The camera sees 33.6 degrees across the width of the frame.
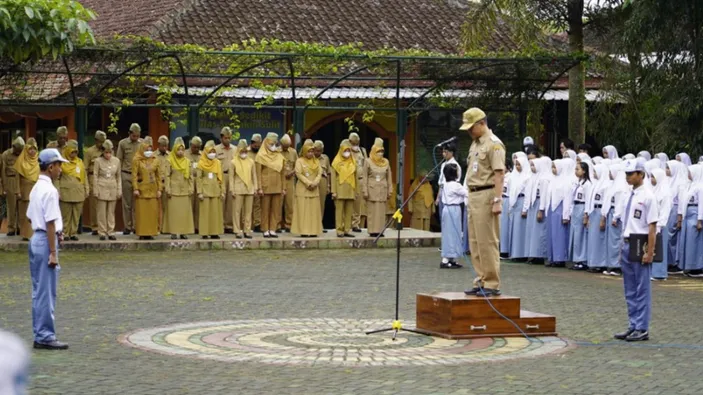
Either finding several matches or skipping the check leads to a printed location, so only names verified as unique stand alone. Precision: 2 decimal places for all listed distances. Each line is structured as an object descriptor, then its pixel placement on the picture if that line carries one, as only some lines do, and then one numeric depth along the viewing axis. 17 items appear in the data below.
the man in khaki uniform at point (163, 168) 23.41
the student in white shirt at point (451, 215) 18.92
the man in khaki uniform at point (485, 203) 11.27
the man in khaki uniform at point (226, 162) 24.33
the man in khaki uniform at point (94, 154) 23.45
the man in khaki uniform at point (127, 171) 24.34
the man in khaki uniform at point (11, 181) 23.36
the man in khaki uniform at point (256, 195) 24.72
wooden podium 10.87
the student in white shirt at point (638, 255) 10.90
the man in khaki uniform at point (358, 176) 25.05
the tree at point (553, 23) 26.47
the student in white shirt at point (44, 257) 9.86
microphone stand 10.53
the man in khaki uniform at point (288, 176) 24.84
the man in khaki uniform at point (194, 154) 23.48
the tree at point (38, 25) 14.32
